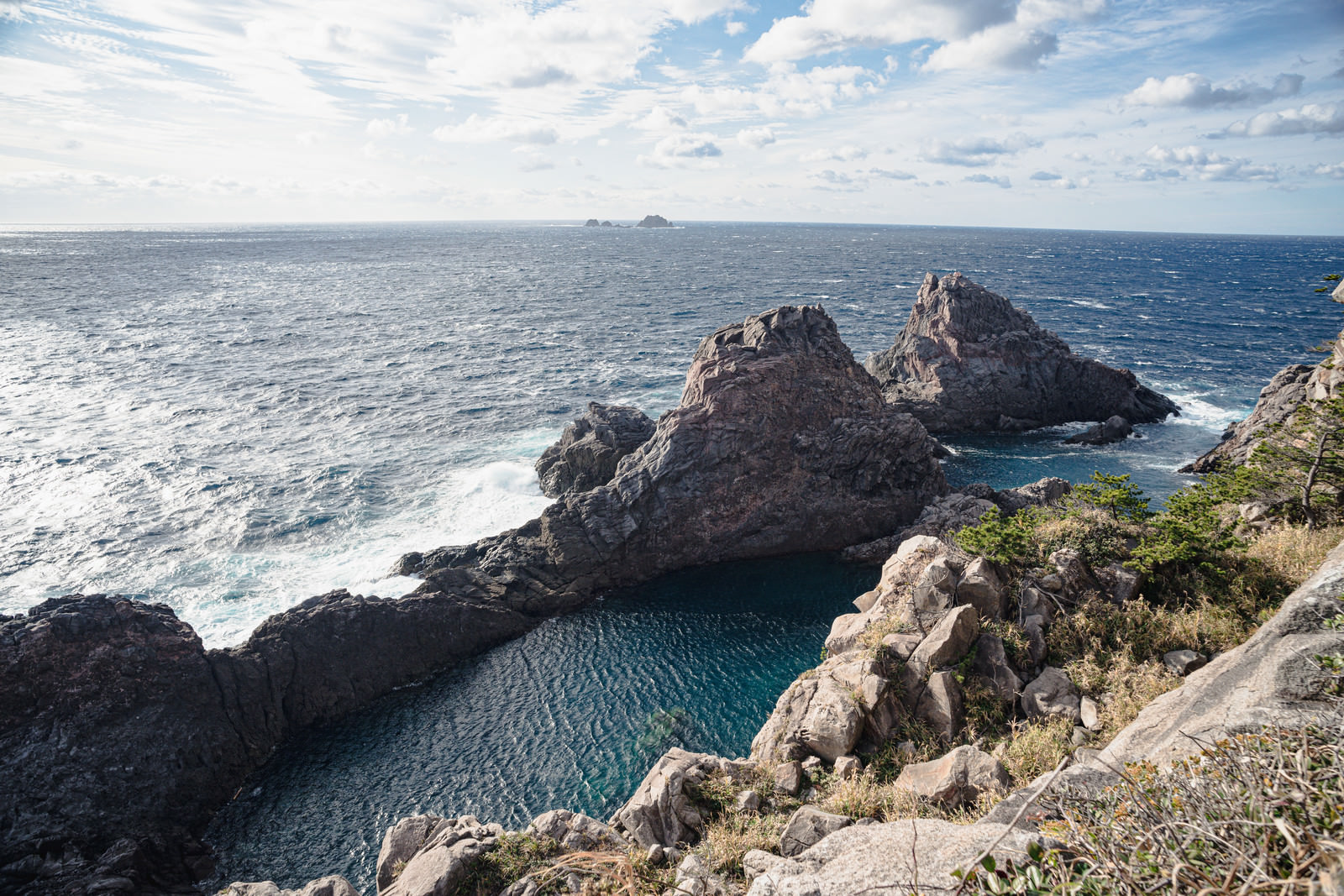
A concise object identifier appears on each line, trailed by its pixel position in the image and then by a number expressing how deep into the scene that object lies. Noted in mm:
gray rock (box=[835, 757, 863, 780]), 17469
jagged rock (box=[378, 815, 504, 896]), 16422
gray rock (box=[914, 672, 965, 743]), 17969
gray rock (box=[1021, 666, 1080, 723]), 16847
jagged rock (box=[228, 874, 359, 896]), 17641
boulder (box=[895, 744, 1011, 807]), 14617
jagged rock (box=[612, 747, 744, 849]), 17766
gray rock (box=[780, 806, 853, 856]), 14219
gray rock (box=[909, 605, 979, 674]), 18891
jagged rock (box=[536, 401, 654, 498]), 46125
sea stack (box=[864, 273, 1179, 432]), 62625
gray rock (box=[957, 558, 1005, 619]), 19781
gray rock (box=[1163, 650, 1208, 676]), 16156
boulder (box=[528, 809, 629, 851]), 17578
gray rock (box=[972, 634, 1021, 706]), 18094
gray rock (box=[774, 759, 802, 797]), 17969
